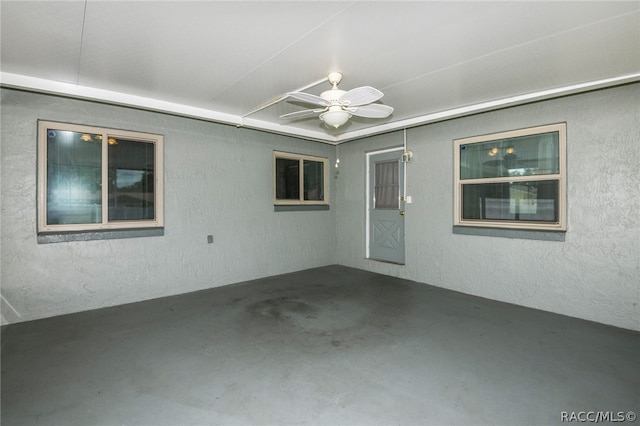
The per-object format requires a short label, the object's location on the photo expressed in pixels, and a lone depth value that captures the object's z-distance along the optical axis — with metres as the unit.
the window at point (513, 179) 3.75
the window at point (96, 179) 3.55
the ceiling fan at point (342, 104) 2.75
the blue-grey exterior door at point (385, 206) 5.41
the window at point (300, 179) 5.61
